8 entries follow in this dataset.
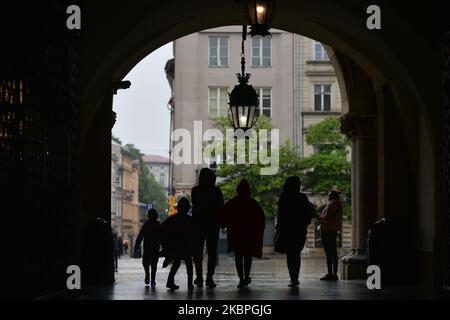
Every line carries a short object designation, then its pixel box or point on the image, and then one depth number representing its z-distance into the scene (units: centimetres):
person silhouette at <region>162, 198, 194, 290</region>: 1541
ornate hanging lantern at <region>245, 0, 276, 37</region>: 1214
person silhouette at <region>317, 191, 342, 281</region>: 1888
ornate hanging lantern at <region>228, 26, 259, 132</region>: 1728
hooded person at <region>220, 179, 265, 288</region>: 1569
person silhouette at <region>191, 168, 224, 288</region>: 1577
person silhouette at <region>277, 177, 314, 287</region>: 1647
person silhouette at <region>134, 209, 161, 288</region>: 1734
